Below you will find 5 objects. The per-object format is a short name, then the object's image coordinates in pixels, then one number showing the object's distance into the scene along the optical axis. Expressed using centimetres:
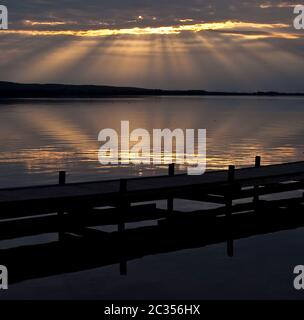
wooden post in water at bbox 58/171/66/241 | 1675
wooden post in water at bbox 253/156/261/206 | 2116
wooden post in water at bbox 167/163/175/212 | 2013
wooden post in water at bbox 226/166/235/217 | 1965
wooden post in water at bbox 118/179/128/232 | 1694
